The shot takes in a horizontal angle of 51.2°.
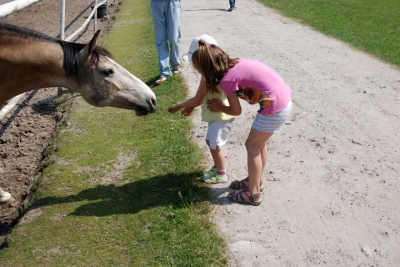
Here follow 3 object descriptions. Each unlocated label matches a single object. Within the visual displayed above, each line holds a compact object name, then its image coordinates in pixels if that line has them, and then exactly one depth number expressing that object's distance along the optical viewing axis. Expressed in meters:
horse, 3.38
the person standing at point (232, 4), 13.71
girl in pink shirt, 3.18
